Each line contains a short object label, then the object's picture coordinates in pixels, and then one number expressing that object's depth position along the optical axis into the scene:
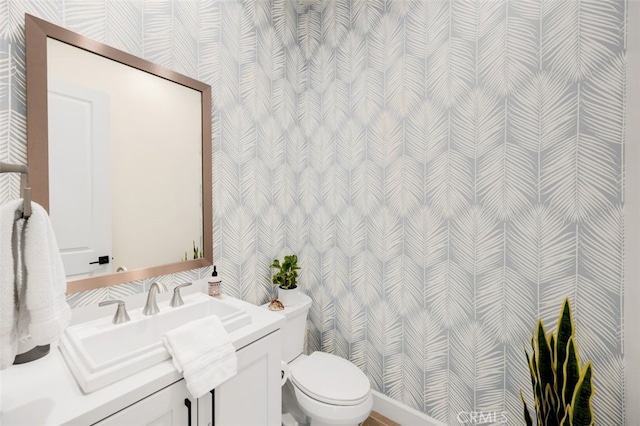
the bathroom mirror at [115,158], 1.03
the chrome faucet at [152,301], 1.17
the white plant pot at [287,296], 1.73
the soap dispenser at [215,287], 1.44
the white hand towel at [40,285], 0.69
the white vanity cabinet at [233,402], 0.82
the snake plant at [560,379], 1.00
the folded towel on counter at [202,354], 0.88
